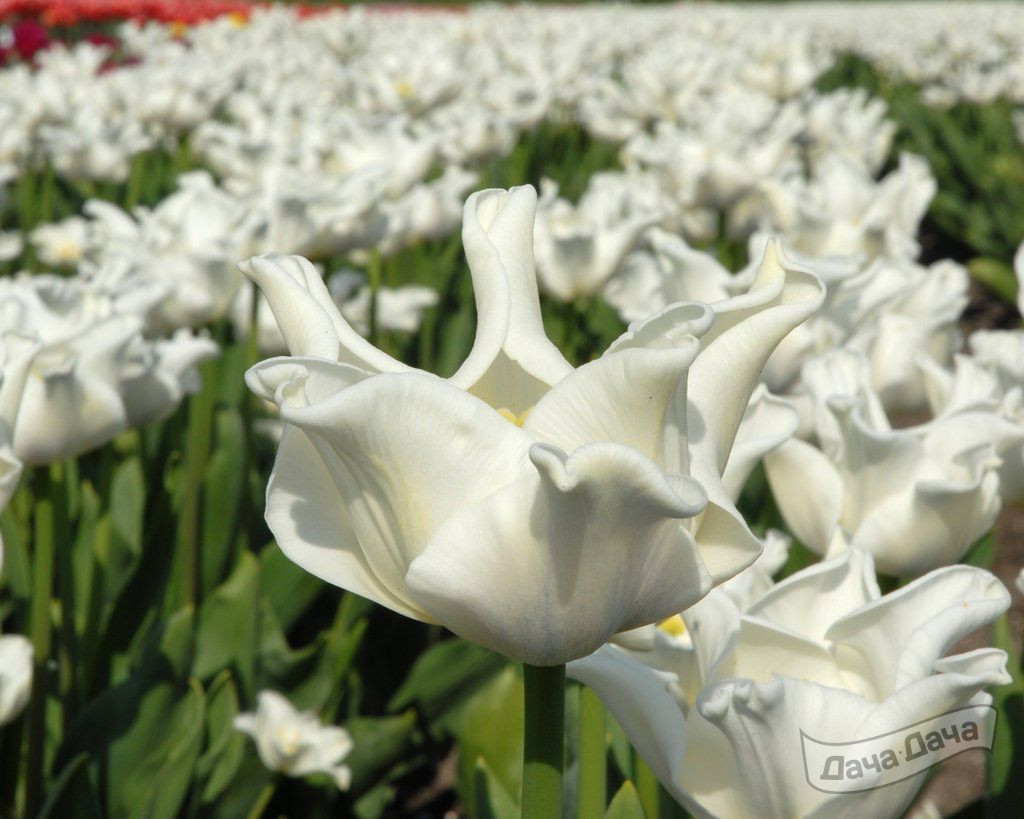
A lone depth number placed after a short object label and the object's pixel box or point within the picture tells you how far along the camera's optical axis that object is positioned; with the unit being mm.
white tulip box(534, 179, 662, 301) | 842
